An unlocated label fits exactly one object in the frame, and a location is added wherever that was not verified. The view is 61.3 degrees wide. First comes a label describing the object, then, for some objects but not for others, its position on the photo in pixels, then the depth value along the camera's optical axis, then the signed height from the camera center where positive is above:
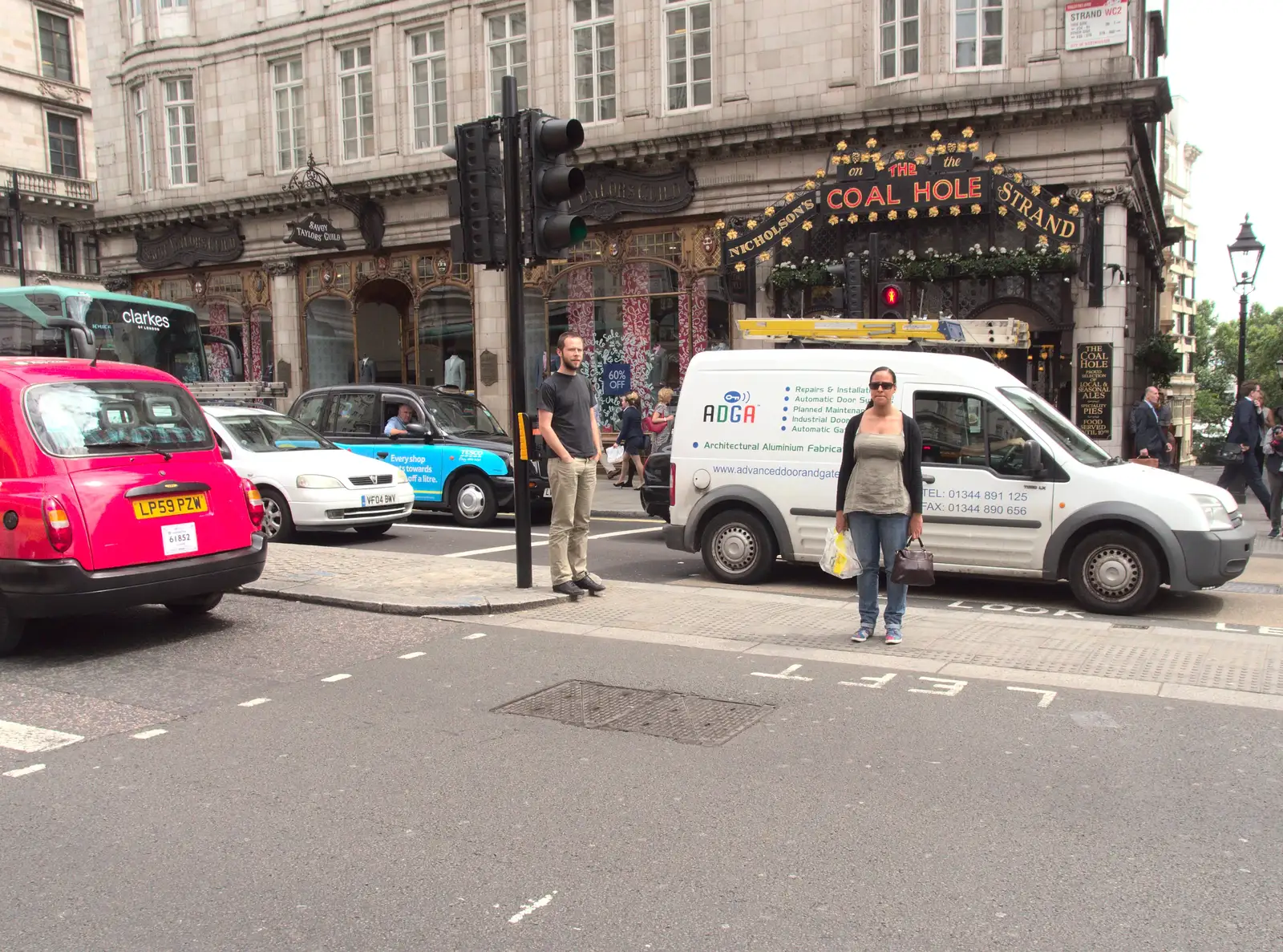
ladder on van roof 11.43 +0.62
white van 8.14 -0.81
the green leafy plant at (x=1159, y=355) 19.44 +0.42
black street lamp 19.27 +2.19
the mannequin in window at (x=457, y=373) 24.05 +0.59
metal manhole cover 5.20 -1.61
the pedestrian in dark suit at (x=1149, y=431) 14.90 -0.71
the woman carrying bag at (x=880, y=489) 6.75 -0.64
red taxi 6.41 -0.56
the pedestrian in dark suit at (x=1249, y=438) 13.55 -0.77
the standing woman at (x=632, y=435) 19.27 -0.72
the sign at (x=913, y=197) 17.00 +3.10
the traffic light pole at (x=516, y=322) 8.34 +0.60
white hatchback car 12.05 -0.87
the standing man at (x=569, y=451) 8.30 -0.43
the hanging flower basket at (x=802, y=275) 19.06 +2.02
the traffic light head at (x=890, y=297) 14.50 +1.21
